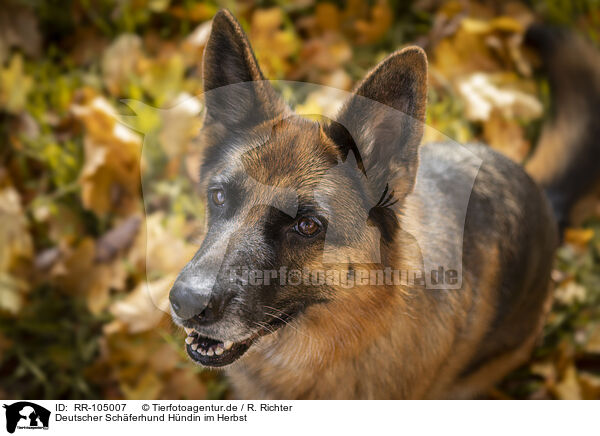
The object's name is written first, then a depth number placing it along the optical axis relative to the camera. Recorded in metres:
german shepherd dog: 1.03
